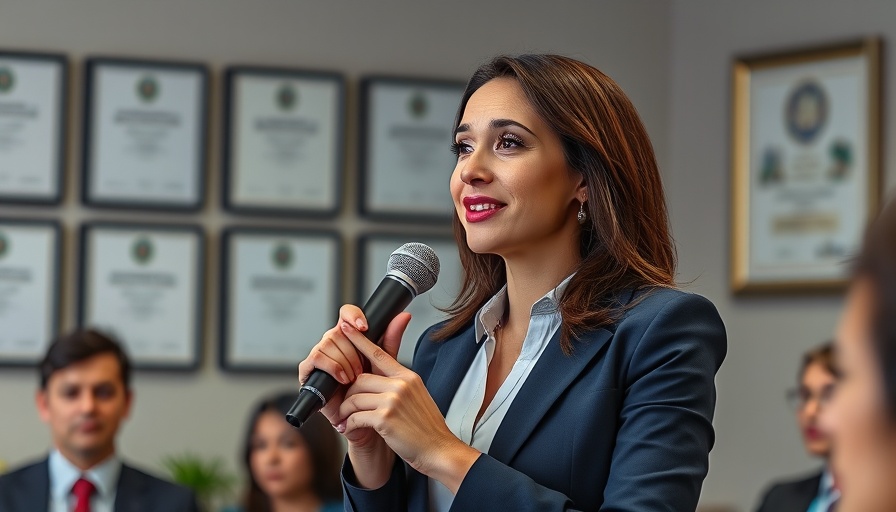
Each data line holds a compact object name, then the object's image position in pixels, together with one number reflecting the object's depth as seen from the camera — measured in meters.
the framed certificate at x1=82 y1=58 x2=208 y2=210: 5.02
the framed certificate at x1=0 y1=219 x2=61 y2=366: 4.89
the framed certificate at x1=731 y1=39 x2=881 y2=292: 4.94
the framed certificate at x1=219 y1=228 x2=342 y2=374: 5.09
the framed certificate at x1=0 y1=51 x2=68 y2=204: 4.95
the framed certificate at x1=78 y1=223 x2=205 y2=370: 4.98
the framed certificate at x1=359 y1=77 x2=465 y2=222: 5.27
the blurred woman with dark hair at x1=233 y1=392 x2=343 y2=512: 4.61
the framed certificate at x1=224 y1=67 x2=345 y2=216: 5.14
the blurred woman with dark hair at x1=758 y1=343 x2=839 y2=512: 4.24
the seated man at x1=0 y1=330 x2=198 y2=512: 3.96
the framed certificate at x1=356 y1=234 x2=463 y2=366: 5.18
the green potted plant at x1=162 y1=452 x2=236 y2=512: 4.80
